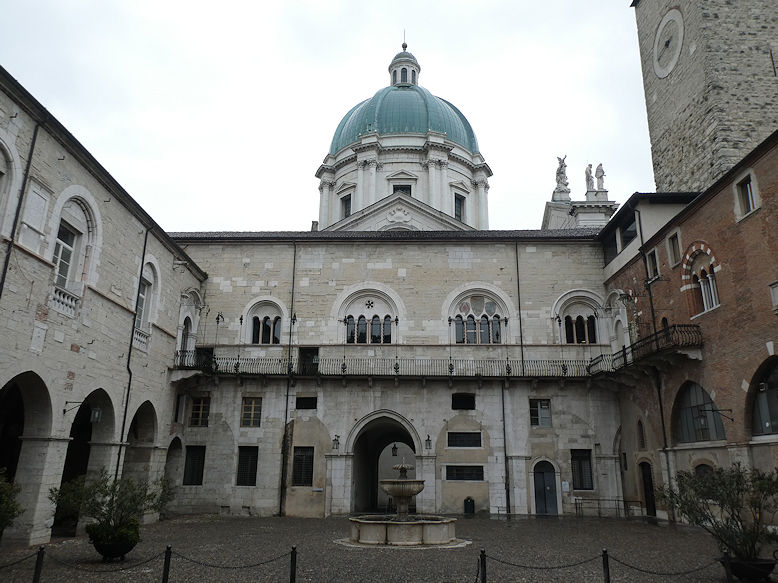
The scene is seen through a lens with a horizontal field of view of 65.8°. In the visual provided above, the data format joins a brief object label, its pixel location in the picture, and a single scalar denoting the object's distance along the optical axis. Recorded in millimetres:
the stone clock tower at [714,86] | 24500
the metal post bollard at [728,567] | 9588
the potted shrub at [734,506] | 10664
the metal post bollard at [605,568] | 9609
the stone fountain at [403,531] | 15062
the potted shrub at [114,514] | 12922
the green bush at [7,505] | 11109
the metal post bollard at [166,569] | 9820
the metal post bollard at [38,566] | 9539
